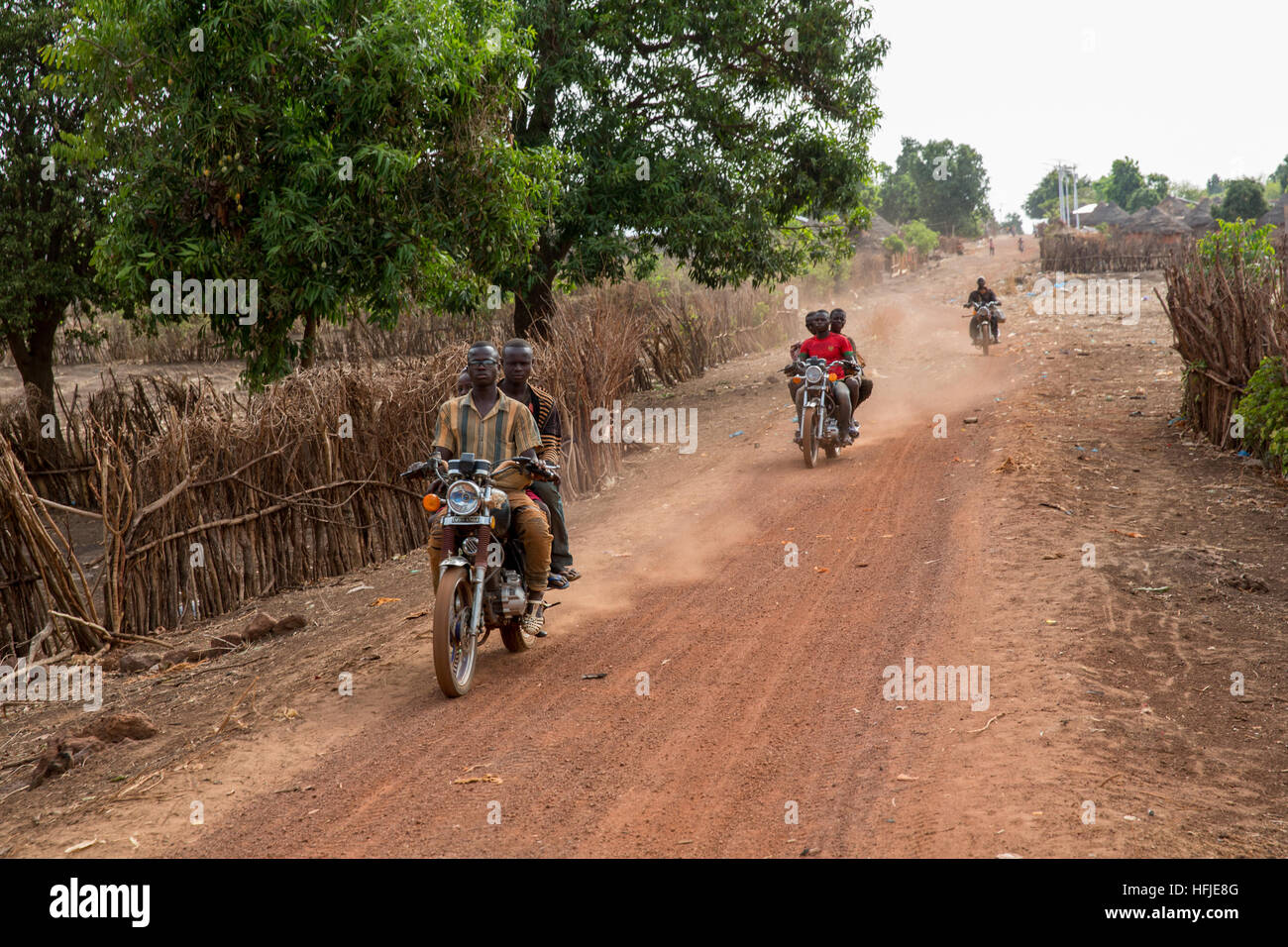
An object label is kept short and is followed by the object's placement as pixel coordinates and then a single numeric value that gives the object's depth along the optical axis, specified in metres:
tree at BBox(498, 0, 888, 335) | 14.98
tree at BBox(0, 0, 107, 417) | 13.87
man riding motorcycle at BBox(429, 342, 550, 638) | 5.57
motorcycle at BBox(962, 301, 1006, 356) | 19.47
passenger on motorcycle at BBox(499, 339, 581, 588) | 5.93
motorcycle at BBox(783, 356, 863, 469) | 10.59
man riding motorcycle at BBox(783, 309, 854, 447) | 10.87
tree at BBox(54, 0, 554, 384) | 9.72
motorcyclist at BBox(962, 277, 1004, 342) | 19.70
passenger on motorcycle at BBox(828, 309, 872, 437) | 11.15
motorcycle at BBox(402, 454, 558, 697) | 5.01
